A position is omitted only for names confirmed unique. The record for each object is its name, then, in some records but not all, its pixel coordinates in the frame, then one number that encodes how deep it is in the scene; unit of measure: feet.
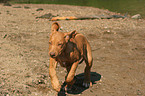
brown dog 14.06
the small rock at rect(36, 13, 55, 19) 50.55
